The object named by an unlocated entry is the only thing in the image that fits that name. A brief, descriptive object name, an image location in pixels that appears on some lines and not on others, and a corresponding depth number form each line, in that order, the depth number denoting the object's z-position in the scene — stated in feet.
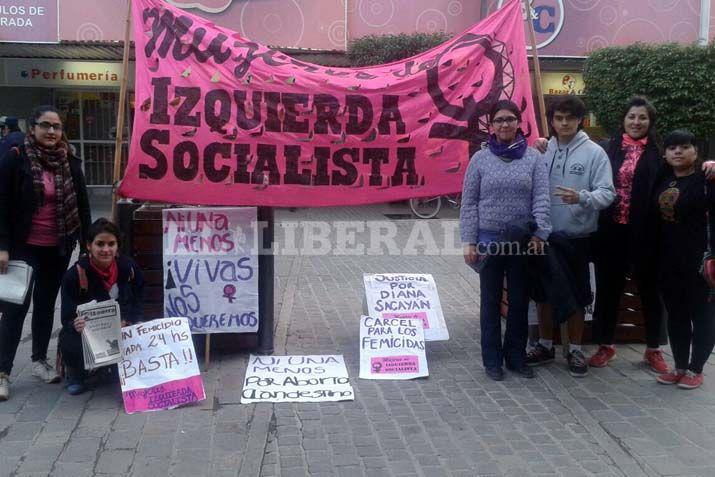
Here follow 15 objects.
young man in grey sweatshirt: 16.25
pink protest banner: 16.67
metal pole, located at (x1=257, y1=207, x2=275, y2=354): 17.75
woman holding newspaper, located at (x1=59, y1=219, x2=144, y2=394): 15.20
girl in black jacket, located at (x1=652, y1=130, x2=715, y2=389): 15.78
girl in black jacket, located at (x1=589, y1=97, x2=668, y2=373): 16.70
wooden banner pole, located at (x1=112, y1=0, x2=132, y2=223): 16.14
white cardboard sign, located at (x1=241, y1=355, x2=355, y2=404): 15.40
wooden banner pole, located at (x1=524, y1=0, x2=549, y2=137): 17.80
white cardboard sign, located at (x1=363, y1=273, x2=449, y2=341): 18.74
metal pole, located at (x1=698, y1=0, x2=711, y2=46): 53.25
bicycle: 50.93
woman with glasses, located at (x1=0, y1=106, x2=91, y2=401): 14.97
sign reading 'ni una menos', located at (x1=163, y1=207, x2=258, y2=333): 17.15
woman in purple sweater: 16.10
